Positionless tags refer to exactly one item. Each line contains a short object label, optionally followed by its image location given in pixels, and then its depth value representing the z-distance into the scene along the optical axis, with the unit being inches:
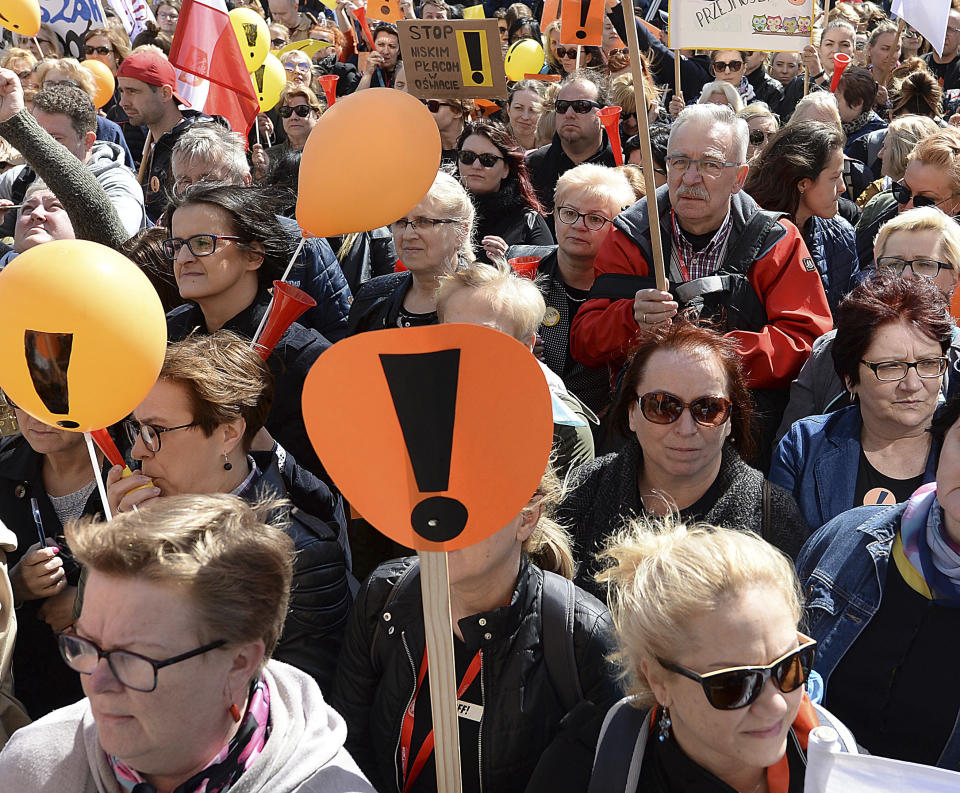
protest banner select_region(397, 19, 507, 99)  117.6
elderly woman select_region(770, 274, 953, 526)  111.5
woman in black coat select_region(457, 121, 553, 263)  196.2
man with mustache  138.6
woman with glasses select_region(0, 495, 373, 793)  67.1
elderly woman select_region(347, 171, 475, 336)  149.1
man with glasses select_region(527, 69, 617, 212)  226.2
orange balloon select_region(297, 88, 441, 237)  94.6
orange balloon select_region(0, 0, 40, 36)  199.2
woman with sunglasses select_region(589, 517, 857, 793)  70.0
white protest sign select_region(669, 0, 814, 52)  222.1
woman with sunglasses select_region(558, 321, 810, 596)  104.8
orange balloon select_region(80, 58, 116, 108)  303.4
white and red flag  220.8
